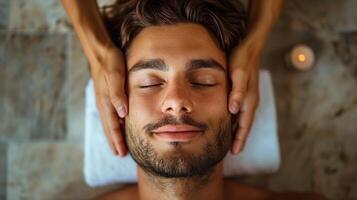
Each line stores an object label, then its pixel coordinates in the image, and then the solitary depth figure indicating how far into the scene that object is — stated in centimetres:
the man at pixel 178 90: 102
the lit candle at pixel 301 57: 139
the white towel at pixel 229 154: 130
